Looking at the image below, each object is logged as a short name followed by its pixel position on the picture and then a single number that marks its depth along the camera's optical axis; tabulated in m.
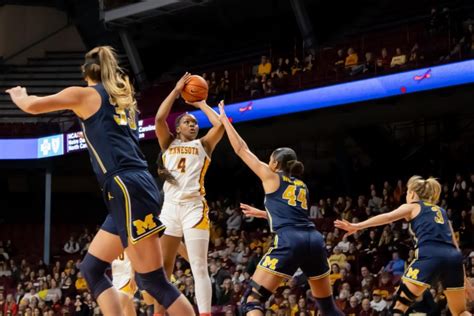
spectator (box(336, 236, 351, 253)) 16.14
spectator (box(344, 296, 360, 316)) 13.77
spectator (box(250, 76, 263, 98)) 20.47
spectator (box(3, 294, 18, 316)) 19.75
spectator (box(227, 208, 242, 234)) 20.84
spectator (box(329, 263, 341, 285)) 15.11
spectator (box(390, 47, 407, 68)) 17.85
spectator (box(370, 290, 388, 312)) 13.52
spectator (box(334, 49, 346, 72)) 19.41
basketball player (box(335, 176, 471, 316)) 8.23
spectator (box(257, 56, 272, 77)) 22.20
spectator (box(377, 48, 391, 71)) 18.02
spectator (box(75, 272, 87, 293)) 20.14
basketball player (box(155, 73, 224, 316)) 8.06
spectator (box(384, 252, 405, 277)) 14.57
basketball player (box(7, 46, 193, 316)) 5.68
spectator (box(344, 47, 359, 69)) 19.33
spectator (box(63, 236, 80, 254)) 25.30
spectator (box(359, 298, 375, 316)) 13.45
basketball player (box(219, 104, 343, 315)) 7.39
